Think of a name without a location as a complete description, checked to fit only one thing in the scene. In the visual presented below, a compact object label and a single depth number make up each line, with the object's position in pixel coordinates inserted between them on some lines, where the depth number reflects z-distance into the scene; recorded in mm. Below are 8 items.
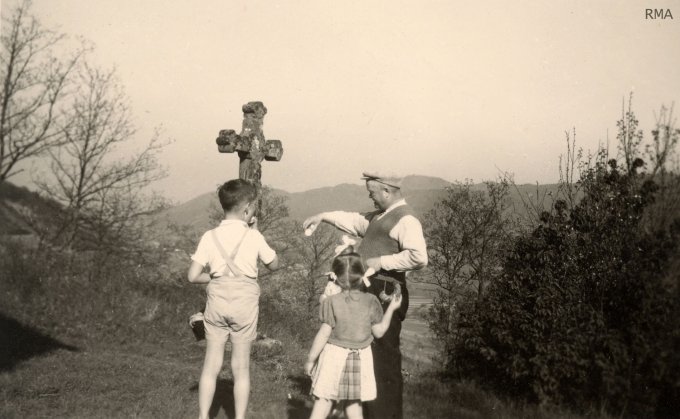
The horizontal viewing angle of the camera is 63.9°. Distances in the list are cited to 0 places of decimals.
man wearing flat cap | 3842
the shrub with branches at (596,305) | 4906
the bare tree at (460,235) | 19891
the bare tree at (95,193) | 14500
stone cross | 5789
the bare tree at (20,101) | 12383
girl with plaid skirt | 3686
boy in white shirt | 3859
